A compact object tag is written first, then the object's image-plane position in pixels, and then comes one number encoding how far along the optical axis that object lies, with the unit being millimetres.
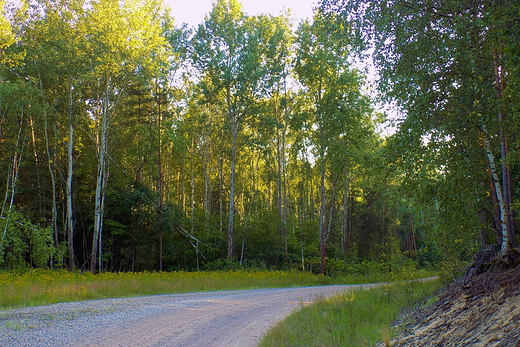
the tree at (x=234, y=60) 23562
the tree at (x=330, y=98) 21797
